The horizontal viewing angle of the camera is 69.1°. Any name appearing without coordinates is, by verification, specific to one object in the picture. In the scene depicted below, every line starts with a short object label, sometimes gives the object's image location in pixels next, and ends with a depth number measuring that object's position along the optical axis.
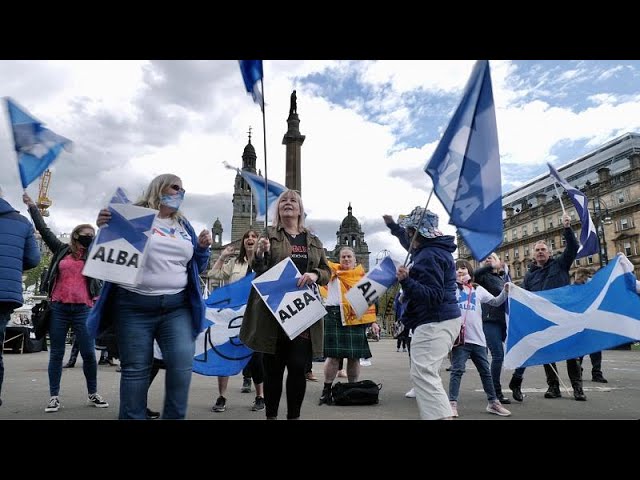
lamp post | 24.48
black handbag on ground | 5.92
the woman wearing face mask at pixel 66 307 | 5.19
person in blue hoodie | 3.46
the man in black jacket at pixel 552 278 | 6.43
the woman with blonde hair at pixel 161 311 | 3.25
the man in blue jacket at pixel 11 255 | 4.73
